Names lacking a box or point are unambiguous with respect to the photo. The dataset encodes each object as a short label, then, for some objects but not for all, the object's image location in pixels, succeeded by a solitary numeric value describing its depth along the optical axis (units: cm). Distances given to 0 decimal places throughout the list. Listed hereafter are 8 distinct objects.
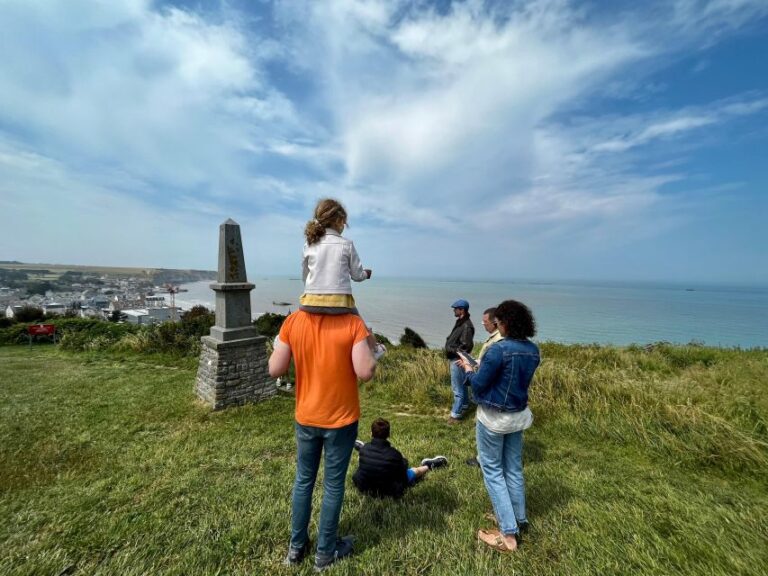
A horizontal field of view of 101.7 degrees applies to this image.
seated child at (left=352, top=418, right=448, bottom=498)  320
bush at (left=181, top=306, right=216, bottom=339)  1296
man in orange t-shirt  201
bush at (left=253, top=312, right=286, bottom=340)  1571
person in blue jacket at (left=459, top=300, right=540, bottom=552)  240
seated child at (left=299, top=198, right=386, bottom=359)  199
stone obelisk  633
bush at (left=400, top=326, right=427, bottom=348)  1947
